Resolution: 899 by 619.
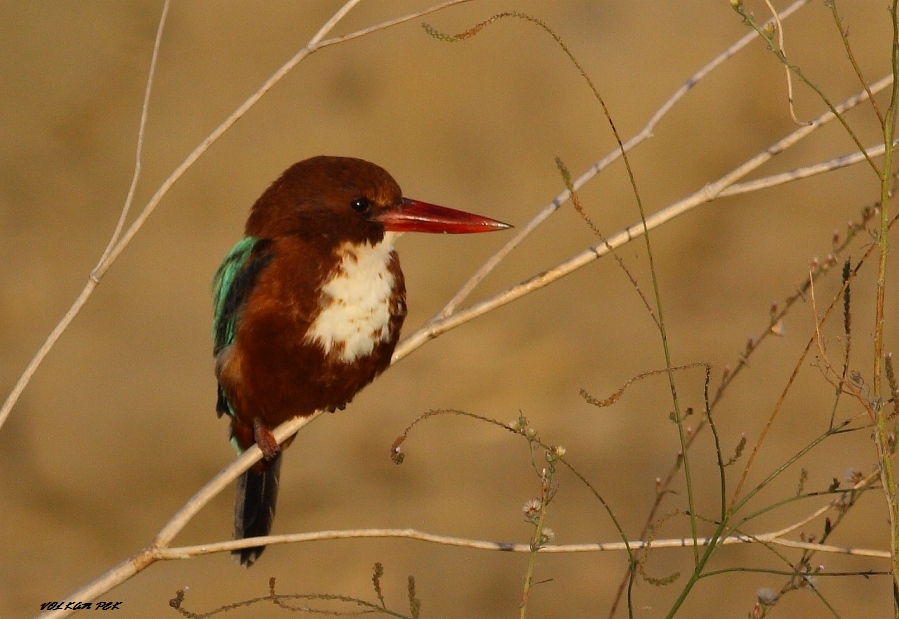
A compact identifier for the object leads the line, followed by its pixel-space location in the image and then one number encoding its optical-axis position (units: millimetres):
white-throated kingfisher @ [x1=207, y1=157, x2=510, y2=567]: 5540
